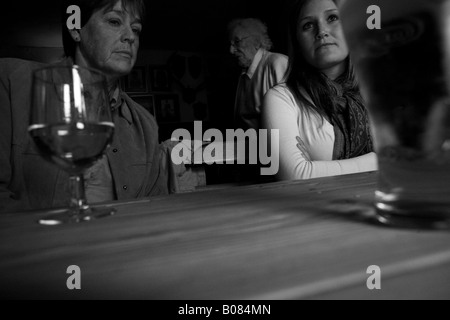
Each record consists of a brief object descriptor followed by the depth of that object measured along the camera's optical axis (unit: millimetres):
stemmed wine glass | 347
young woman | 1146
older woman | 967
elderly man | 2512
